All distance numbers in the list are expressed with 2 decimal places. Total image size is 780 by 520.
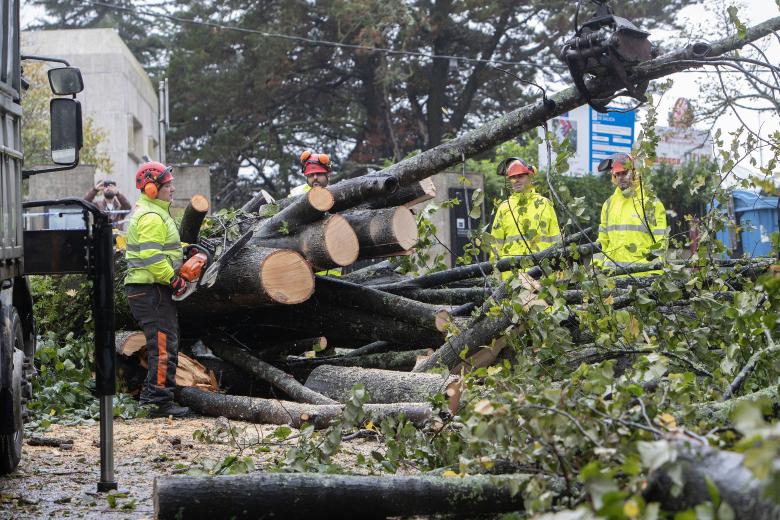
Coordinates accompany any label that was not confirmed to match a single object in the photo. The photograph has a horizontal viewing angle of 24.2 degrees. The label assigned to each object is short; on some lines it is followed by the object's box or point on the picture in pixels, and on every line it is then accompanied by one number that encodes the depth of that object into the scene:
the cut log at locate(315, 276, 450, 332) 14.38
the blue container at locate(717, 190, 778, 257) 30.39
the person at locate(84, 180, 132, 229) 25.31
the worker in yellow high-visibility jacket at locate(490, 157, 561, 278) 16.17
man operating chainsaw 14.50
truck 9.39
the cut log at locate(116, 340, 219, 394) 15.49
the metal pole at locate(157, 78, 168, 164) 39.30
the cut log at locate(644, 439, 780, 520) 4.64
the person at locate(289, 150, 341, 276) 18.06
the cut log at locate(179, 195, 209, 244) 15.03
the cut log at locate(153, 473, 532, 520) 6.74
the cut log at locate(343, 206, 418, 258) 14.46
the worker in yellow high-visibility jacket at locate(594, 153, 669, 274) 16.73
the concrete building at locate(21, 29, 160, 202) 56.27
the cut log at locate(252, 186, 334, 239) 14.19
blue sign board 36.36
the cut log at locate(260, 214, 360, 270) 14.17
